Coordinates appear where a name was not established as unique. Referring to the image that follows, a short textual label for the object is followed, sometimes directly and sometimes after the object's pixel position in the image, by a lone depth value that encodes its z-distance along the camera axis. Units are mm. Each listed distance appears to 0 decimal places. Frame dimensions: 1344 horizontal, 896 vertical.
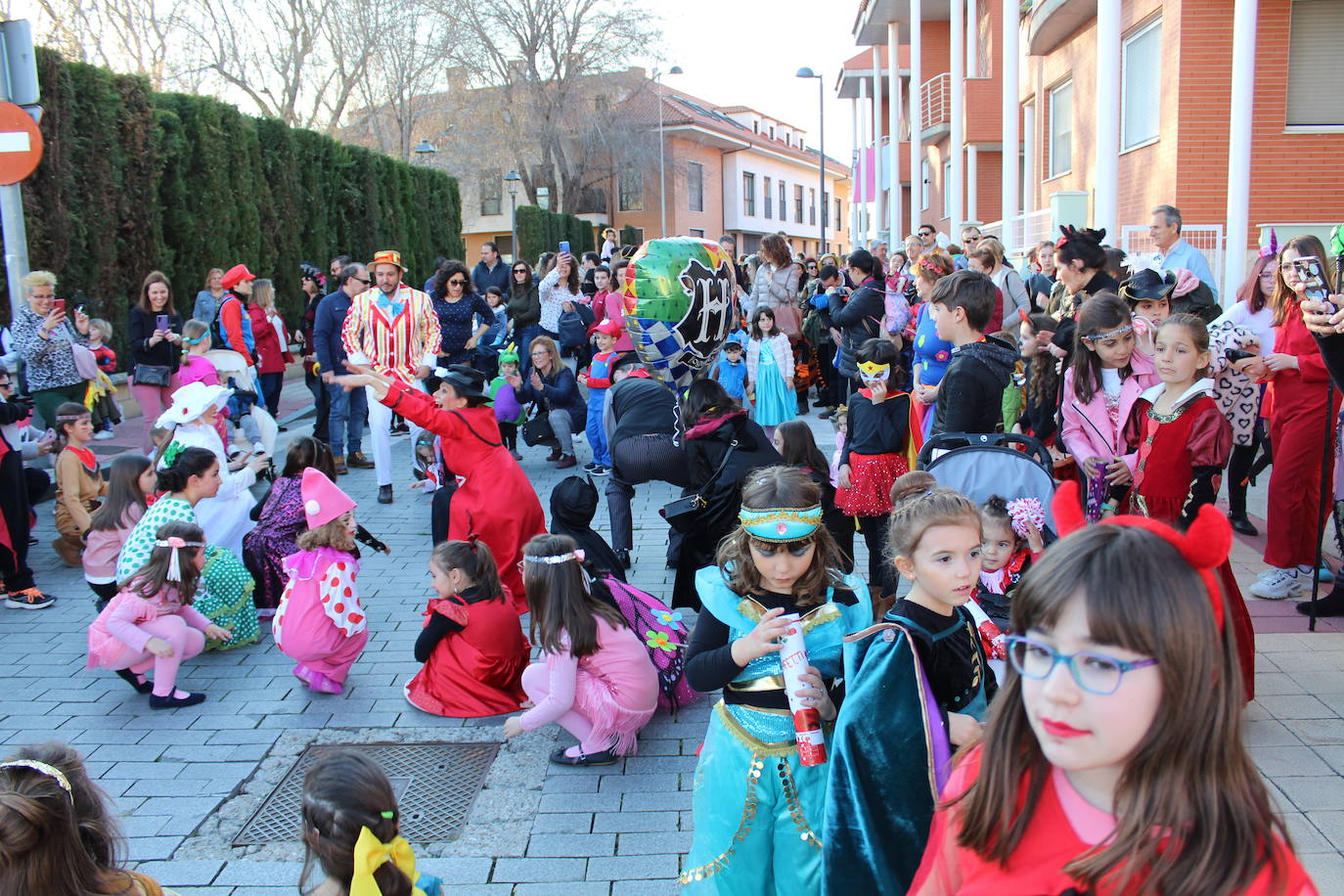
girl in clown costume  5195
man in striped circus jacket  8914
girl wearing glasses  1421
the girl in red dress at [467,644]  5027
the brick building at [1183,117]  11930
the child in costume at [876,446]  5797
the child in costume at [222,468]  6445
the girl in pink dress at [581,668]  4324
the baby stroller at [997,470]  4039
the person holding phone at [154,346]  9703
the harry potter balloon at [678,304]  6430
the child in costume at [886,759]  2293
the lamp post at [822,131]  34681
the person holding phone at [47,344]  8789
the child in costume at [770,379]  11055
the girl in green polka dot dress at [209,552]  5633
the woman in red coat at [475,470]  6387
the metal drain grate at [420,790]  3979
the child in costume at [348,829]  2496
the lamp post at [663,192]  46562
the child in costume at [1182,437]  4453
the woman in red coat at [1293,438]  5539
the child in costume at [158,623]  5039
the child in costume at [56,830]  2258
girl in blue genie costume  2889
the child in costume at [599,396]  9656
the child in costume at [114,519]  6105
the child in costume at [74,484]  7344
